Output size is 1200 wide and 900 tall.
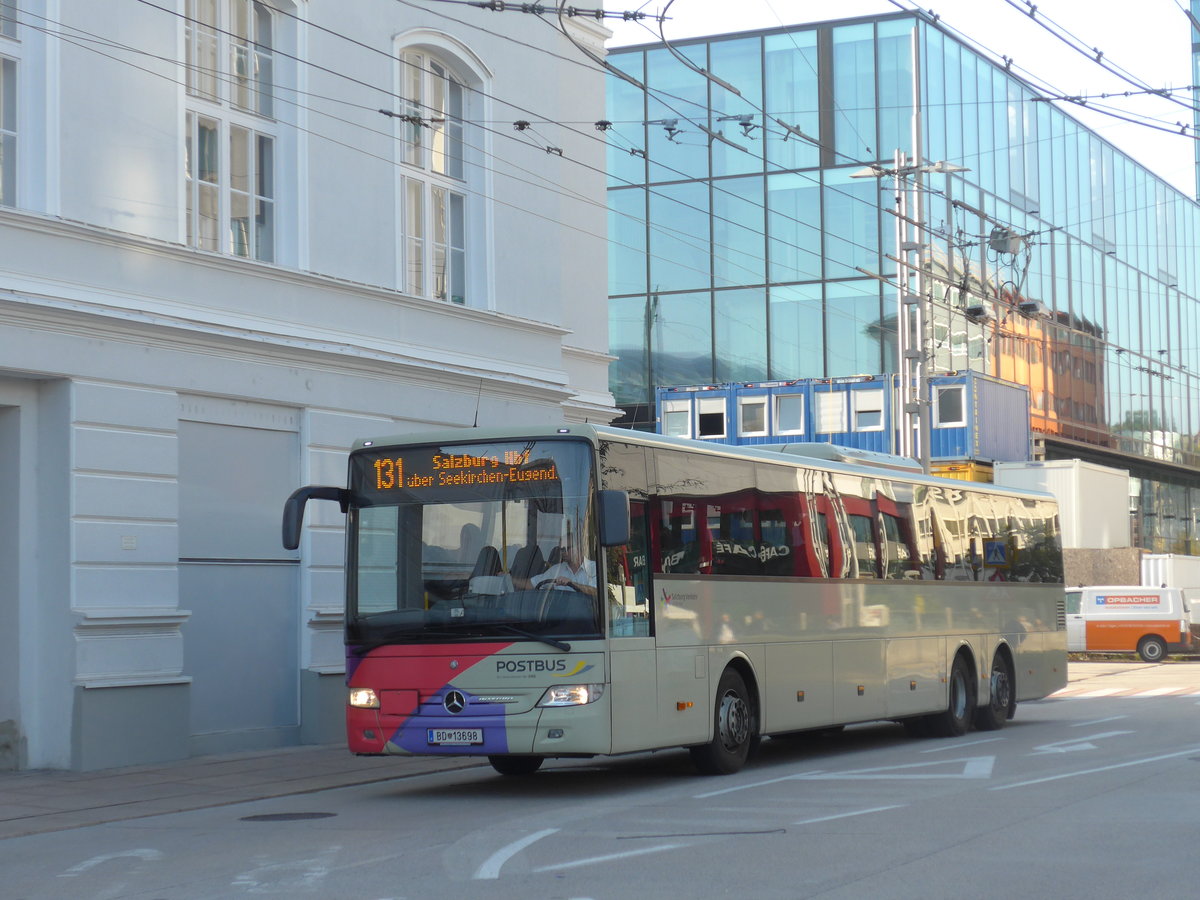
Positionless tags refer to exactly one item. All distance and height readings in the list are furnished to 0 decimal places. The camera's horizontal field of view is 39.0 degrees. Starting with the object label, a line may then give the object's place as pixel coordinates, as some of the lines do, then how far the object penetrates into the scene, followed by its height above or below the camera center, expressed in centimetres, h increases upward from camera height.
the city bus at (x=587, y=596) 1327 -46
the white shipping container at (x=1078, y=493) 4653 +122
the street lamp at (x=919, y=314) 3158 +452
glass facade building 5006 +989
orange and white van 4062 -203
